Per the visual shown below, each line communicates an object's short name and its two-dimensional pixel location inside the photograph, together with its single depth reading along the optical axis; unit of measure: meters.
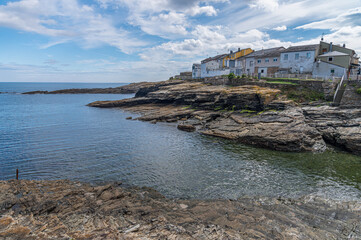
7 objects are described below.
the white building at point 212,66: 75.04
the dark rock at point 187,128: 38.08
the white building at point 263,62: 58.66
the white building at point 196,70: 84.99
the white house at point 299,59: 51.41
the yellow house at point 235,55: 72.19
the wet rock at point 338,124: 26.36
